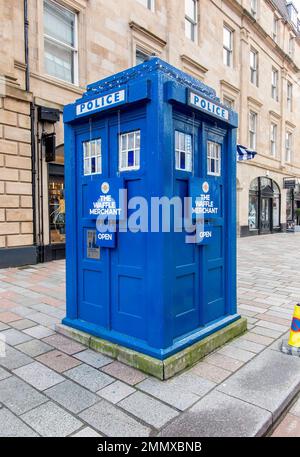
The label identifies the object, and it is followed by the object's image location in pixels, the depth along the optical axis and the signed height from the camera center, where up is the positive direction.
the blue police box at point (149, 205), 3.06 +0.12
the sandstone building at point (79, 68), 8.66 +5.02
